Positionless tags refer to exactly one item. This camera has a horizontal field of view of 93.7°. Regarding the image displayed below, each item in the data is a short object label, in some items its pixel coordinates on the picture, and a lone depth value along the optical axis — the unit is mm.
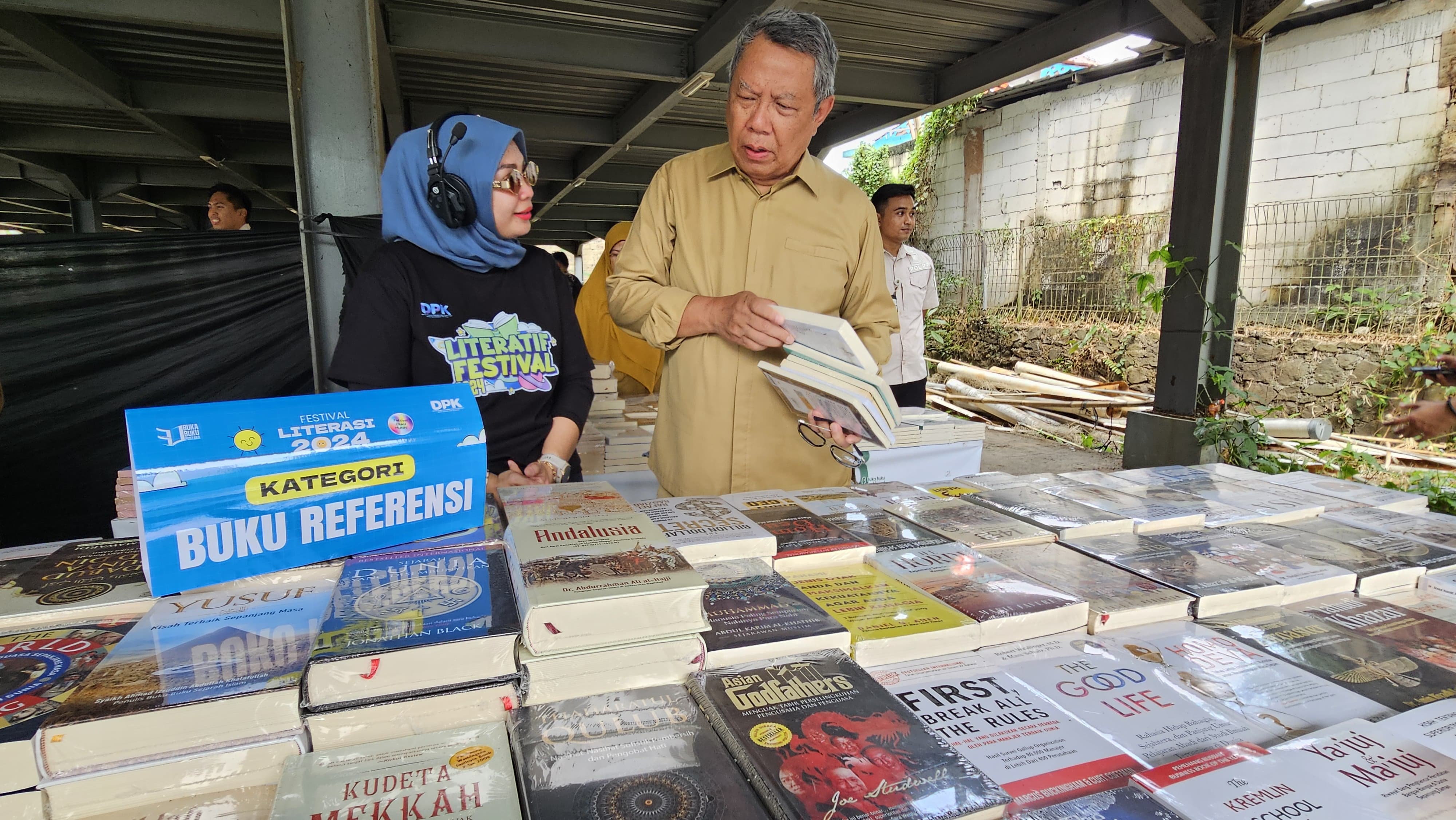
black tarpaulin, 3611
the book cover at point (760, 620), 841
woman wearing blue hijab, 1636
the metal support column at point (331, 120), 3072
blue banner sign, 871
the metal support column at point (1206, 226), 3908
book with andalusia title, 752
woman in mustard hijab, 4812
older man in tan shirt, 1837
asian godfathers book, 613
